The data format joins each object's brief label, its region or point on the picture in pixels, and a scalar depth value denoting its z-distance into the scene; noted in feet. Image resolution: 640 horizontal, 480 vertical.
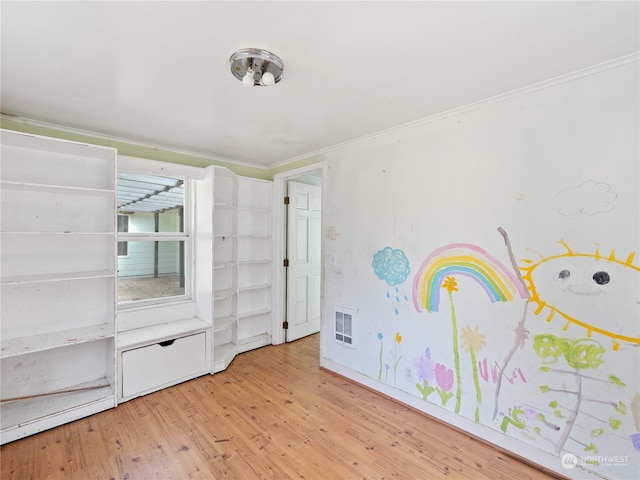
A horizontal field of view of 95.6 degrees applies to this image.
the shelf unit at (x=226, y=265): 10.59
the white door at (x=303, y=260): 12.65
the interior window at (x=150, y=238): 9.43
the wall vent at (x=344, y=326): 9.34
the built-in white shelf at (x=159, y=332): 8.34
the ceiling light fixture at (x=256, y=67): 4.83
